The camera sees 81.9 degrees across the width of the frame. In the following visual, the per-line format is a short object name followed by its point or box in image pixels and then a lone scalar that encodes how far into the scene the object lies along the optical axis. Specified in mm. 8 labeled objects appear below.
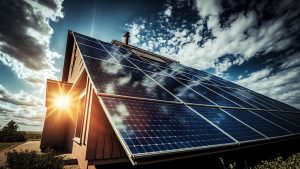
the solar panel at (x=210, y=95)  7737
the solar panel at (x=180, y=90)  6415
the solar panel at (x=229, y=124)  5121
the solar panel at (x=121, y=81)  4676
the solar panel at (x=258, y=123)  6267
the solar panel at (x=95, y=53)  6662
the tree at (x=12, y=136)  13729
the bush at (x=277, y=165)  4723
